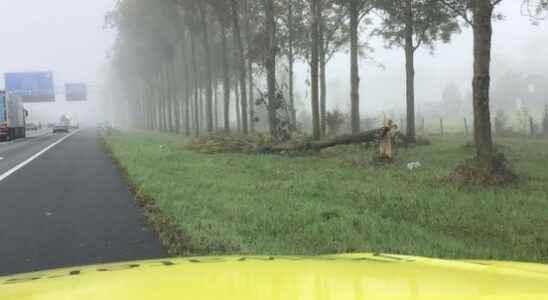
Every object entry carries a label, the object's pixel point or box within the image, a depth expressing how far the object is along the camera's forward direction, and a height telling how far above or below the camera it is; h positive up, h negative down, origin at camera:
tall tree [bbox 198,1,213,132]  36.98 +3.69
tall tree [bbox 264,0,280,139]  24.98 +2.28
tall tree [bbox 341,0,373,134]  25.11 +2.25
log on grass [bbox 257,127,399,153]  18.00 -0.49
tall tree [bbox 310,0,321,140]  23.98 +1.83
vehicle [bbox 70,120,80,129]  101.54 +1.26
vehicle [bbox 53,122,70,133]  71.00 +0.50
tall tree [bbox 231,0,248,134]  30.98 +2.80
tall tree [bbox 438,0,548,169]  12.68 +0.84
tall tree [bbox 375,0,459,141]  23.12 +3.51
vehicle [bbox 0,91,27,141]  46.86 +1.21
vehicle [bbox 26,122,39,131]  89.93 +0.88
